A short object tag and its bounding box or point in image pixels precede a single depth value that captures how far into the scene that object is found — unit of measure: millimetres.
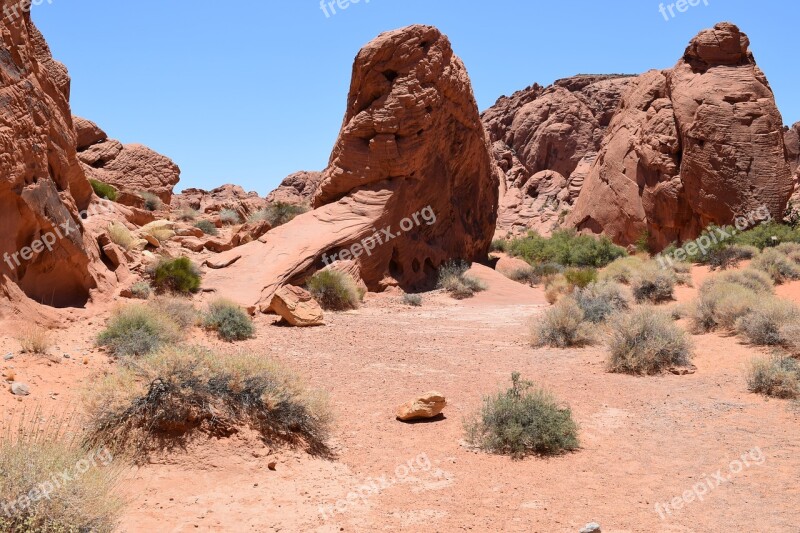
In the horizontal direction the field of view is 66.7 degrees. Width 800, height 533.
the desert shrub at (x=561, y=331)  10773
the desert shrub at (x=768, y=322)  9336
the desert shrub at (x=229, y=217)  27194
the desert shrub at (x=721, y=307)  10578
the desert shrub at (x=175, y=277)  12203
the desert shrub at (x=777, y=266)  15195
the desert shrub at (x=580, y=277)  16125
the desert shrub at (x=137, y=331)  7922
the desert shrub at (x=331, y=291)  14125
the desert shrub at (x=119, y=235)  12648
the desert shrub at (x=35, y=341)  6988
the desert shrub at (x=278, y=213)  22625
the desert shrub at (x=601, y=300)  12188
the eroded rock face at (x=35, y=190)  8328
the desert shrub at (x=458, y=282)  17703
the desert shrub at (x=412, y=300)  15945
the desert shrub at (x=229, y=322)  10156
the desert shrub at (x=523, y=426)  5796
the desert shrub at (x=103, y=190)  18578
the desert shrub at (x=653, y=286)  14398
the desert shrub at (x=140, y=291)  11109
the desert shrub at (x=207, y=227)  21672
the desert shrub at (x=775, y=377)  7180
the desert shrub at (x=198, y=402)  5066
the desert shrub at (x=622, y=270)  17578
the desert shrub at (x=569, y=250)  24156
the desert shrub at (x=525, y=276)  22441
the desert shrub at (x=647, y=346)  8797
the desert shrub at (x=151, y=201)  23866
